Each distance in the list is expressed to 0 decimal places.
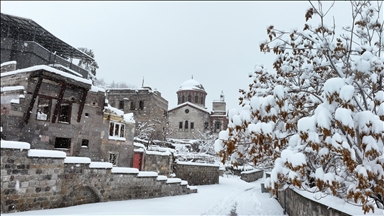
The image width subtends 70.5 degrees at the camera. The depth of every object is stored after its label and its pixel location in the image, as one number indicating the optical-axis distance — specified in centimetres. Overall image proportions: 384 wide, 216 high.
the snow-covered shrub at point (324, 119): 388
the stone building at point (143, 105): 3228
